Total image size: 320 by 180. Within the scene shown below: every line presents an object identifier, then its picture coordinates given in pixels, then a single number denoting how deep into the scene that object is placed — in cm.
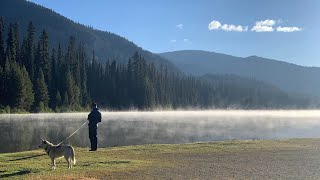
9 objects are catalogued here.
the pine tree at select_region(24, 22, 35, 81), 11428
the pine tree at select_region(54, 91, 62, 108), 11475
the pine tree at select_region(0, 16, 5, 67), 10741
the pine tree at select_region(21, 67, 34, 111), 10125
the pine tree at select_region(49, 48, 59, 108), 11594
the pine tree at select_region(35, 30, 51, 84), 11869
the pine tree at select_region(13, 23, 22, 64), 11406
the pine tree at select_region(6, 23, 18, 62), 11069
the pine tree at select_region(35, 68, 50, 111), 10675
